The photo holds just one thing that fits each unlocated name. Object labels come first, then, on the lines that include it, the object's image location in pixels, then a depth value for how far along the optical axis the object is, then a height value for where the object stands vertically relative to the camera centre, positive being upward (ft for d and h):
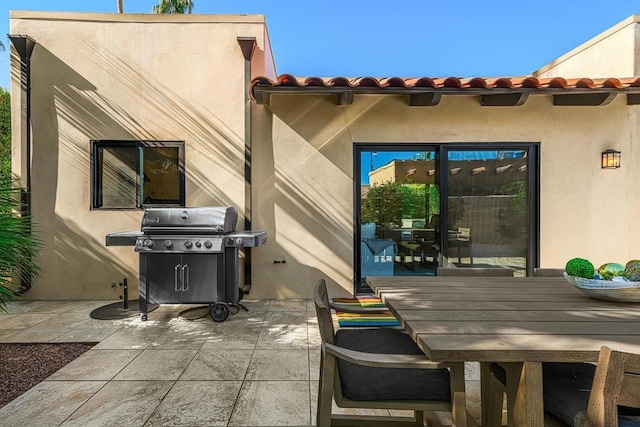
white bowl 5.92 -1.36
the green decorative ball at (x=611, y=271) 6.25 -1.10
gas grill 12.99 -1.70
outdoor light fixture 15.87 +2.36
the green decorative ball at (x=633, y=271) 5.98 -1.05
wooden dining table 4.10 -1.63
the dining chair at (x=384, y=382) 4.82 -2.60
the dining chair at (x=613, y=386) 3.37 -1.73
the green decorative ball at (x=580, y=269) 6.17 -1.04
